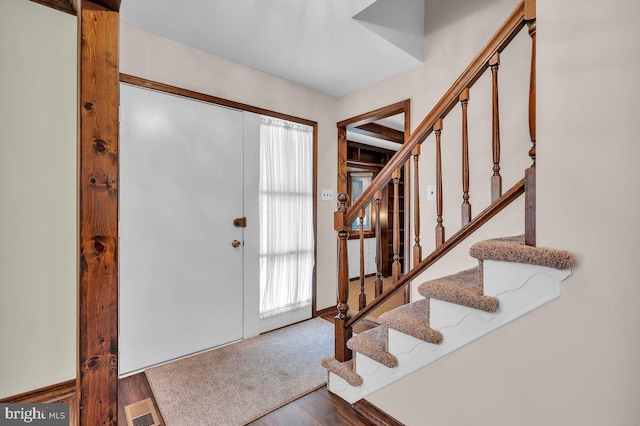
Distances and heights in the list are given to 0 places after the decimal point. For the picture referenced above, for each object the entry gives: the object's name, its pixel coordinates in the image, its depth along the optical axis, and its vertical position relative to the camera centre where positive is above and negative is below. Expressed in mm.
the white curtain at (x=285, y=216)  2791 -27
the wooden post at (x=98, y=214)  1158 -5
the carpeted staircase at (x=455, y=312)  1104 -428
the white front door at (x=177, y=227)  2109 -105
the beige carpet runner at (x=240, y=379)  1741 -1130
